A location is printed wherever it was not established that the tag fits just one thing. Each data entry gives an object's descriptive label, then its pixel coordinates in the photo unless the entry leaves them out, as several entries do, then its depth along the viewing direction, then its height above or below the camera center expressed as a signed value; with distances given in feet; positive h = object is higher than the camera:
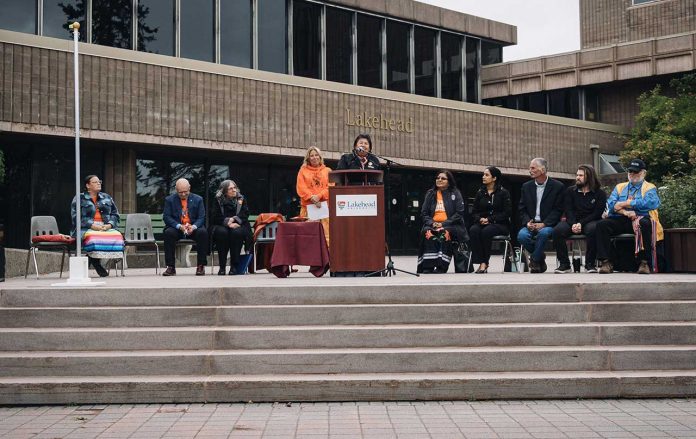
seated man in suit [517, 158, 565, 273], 39.83 +1.01
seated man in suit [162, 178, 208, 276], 41.22 +0.64
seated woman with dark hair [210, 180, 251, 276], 41.45 +0.58
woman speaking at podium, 38.09 +3.18
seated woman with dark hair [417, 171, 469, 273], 41.52 +0.39
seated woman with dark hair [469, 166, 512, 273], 41.16 +0.85
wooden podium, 34.04 +0.31
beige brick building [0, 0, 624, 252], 58.18 +9.85
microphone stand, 34.41 -1.35
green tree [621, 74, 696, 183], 92.43 +10.63
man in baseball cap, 36.47 +0.52
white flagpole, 32.07 -1.02
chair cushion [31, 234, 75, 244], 40.47 -0.05
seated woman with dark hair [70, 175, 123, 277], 40.68 +0.53
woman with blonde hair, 39.65 +2.46
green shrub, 43.96 +1.27
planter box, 36.47 -0.68
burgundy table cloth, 36.68 -0.46
